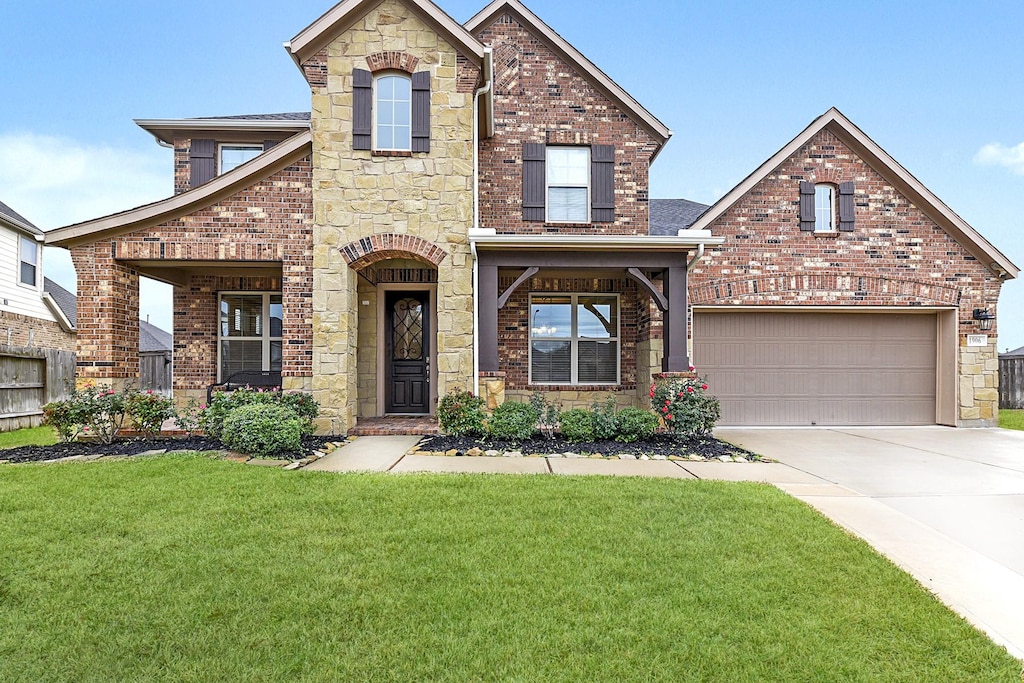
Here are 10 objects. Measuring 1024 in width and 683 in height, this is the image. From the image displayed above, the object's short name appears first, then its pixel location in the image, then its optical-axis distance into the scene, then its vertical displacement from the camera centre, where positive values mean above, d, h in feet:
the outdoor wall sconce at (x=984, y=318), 31.58 +1.65
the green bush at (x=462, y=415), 24.25 -3.55
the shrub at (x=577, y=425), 23.91 -4.01
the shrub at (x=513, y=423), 23.58 -3.84
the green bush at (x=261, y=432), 20.13 -3.68
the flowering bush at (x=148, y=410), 23.89 -3.31
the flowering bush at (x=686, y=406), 24.53 -3.18
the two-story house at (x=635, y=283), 30.94 +3.82
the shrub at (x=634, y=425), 24.18 -4.04
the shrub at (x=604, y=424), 24.22 -3.96
